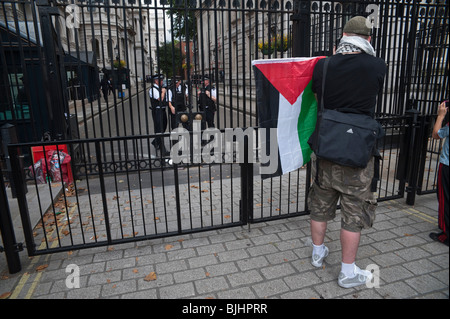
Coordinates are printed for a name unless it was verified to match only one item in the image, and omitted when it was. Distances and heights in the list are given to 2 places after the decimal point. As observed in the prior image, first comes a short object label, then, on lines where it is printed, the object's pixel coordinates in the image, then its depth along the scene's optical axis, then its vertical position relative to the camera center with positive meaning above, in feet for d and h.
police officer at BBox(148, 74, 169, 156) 25.98 -2.09
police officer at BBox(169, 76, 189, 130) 24.47 -1.75
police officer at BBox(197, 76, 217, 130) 27.37 -2.46
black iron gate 13.07 -4.39
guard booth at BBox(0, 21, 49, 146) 20.38 -0.65
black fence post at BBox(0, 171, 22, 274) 10.30 -5.01
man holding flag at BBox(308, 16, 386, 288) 8.57 -2.65
